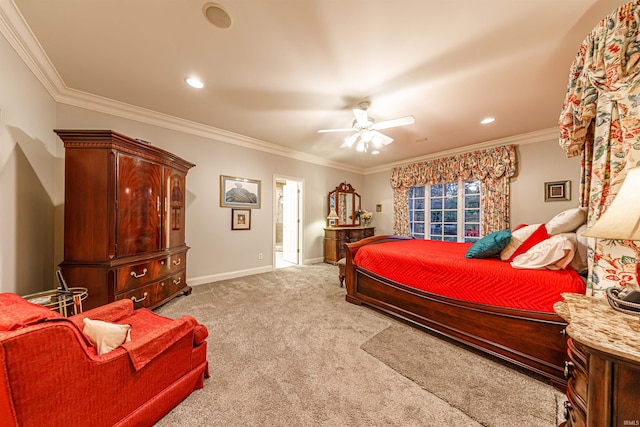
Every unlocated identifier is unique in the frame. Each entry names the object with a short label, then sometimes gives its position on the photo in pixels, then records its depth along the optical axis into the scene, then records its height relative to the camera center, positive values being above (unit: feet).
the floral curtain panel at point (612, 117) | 3.80 +1.76
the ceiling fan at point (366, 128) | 8.23 +3.44
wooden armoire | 6.94 -0.15
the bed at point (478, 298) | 5.07 -2.54
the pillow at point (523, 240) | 6.27 -0.80
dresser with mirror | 17.13 -0.89
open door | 16.88 -0.65
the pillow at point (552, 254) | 5.26 -1.01
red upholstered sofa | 2.50 -2.36
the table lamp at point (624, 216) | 2.95 -0.04
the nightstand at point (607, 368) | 2.38 -1.78
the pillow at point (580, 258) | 5.40 -1.12
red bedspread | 5.13 -1.82
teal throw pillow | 6.53 -0.99
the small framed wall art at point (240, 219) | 13.09 -0.39
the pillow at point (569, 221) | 5.87 -0.22
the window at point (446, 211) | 14.83 +0.14
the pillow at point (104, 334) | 3.56 -2.04
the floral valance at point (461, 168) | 12.98 +3.09
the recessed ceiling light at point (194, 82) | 7.71 +4.75
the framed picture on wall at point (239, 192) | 12.66 +1.26
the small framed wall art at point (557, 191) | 11.43 +1.21
